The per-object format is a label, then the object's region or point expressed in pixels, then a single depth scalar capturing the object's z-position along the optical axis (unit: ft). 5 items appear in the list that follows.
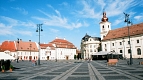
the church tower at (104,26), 166.58
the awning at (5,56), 38.63
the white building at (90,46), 176.29
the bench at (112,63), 59.61
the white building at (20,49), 159.10
